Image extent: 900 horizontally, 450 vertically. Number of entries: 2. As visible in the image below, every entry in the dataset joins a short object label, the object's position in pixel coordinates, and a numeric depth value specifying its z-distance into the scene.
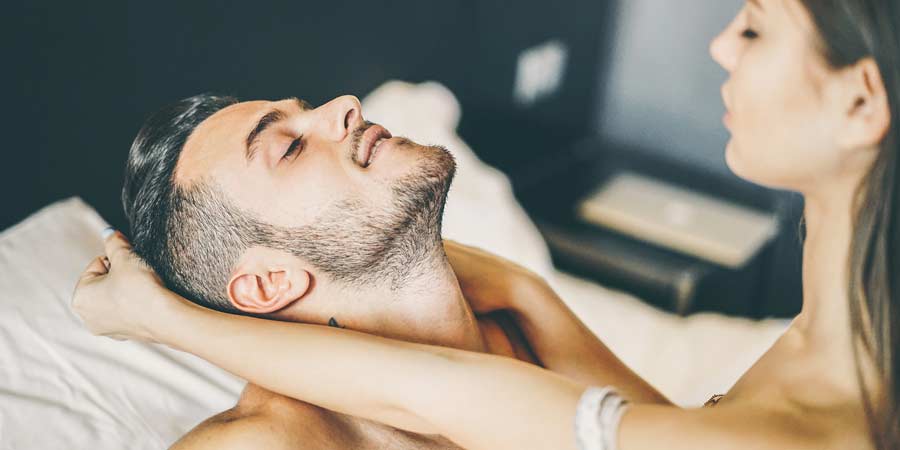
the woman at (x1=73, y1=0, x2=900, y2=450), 0.67
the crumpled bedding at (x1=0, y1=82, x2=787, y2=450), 1.13
